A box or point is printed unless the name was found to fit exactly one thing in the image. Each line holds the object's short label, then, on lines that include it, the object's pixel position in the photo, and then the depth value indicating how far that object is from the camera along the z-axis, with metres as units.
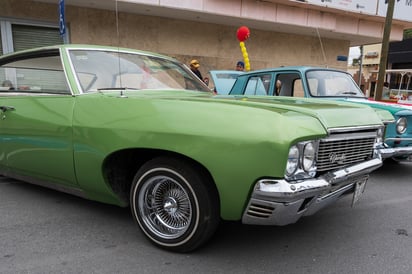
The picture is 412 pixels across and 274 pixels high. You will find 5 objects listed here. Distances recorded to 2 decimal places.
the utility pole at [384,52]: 8.88
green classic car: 2.09
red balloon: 8.91
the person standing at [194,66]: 7.33
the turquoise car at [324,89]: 4.71
